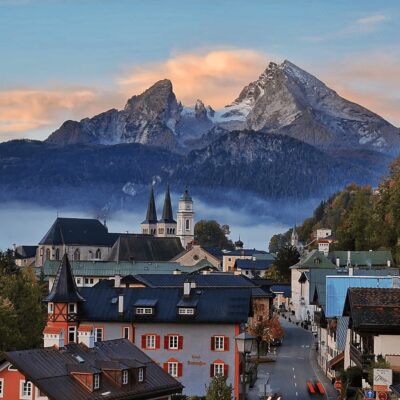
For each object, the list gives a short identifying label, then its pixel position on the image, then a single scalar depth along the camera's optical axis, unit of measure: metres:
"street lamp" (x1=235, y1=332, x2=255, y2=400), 44.58
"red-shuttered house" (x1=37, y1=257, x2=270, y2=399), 92.31
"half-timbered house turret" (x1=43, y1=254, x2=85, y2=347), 81.25
